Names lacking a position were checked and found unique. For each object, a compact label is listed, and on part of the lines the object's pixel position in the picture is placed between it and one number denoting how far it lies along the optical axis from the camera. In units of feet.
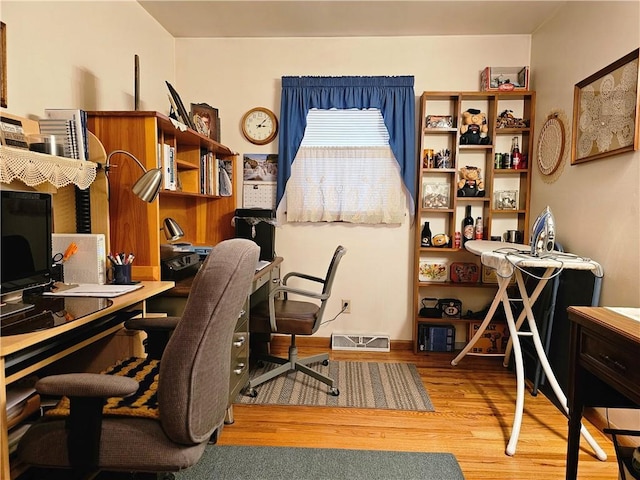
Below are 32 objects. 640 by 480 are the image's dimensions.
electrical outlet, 10.87
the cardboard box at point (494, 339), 10.06
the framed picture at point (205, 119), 9.35
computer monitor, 4.58
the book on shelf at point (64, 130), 5.83
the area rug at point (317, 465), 5.60
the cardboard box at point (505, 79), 9.79
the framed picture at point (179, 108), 7.57
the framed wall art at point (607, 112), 6.42
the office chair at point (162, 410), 3.44
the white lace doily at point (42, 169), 4.59
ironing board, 6.15
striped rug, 7.69
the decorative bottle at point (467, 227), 10.20
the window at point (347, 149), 10.19
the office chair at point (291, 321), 7.79
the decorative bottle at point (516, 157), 10.00
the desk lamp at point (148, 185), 5.83
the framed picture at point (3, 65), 5.41
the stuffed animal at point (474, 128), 9.99
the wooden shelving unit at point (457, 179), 9.98
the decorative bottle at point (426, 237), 10.34
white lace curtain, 10.39
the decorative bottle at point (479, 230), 10.25
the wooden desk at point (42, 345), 3.38
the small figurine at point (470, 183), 10.18
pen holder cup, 6.05
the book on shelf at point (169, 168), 7.29
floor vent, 10.69
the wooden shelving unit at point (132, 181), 6.45
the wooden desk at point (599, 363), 3.84
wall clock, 10.64
